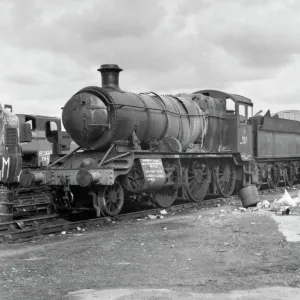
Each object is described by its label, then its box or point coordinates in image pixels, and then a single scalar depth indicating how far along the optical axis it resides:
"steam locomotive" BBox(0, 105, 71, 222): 10.30
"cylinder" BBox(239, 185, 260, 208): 12.66
